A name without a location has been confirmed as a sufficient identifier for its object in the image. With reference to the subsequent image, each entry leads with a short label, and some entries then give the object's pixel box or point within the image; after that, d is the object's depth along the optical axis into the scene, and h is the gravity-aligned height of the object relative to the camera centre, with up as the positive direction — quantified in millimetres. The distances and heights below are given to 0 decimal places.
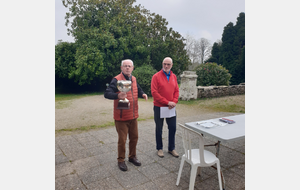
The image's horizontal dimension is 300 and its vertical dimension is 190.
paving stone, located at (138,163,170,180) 3004 -1195
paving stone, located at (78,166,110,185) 2891 -1212
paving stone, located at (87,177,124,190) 2684 -1244
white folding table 2531 -509
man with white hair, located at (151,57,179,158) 3498 -16
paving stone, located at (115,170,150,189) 2771 -1223
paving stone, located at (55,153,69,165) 3520 -1156
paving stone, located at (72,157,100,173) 3255 -1174
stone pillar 10937 +443
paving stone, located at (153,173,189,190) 2693 -1235
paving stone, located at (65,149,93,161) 3684 -1136
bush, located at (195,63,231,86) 13820 +1310
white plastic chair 2416 -816
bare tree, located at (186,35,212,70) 29547 +6508
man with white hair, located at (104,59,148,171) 3043 -288
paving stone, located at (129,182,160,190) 2678 -1249
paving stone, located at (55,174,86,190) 2736 -1248
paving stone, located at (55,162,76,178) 3096 -1200
